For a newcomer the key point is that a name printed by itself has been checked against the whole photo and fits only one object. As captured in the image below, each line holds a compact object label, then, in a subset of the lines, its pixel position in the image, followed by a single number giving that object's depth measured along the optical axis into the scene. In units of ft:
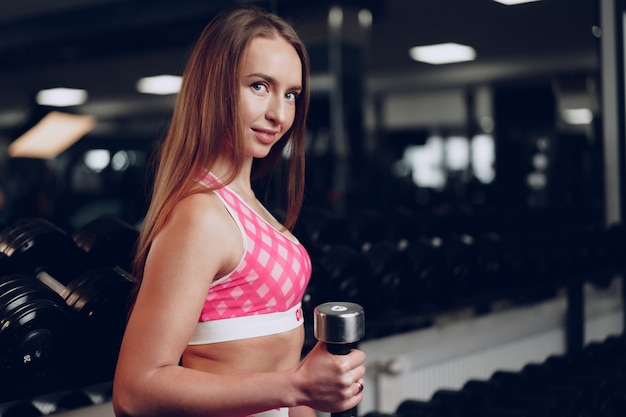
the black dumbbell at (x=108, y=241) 4.32
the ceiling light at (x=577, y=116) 11.75
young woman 2.55
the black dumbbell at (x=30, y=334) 3.29
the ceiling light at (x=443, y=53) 17.24
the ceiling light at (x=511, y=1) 9.97
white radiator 6.68
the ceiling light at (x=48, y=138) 11.59
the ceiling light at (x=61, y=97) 13.56
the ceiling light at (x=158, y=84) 16.90
